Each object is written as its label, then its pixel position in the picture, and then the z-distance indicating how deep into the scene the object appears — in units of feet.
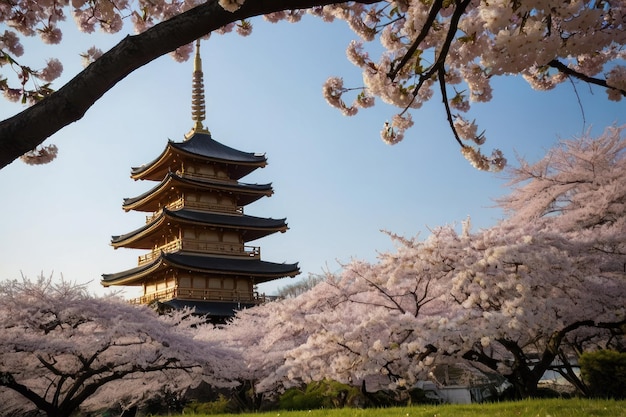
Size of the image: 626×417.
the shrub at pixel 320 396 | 36.88
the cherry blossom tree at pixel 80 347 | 35.68
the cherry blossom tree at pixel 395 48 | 9.08
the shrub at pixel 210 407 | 49.75
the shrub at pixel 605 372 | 30.04
